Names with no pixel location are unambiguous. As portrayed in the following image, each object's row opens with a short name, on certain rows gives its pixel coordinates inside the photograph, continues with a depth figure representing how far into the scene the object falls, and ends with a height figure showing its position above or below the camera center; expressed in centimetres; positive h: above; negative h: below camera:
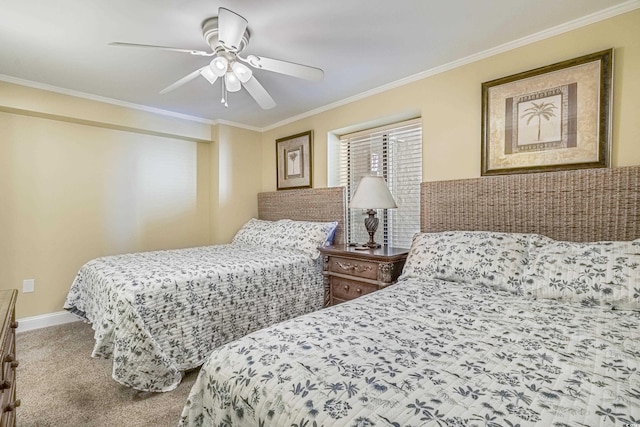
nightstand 233 -51
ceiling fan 166 +87
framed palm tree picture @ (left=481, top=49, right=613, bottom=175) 180 +58
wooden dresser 92 -56
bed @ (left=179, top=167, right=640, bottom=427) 72 -46
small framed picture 361 +58
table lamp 257 +10
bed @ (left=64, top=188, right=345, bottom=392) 182 -63
